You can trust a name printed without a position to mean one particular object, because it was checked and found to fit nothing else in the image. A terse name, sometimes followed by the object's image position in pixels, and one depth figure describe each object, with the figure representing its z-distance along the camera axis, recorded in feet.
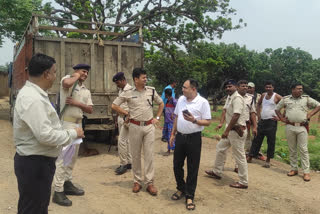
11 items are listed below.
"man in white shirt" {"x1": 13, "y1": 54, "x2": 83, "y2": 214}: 7.39
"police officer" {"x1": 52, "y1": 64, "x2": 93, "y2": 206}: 13.15
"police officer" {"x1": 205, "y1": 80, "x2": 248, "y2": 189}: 16.15
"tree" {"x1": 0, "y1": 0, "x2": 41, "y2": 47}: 41.34
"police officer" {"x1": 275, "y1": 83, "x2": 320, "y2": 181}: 19.03
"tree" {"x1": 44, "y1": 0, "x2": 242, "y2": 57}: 52.03
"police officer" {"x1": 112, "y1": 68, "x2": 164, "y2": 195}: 15.25
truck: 21.53
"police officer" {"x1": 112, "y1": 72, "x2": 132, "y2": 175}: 18.43
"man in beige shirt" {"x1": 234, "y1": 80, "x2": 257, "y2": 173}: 18.80
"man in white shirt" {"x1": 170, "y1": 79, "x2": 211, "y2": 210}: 13.71
